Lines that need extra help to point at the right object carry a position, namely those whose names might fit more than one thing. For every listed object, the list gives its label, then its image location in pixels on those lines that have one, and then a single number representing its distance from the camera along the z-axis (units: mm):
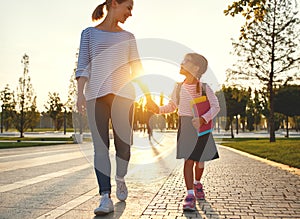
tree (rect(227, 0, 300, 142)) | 22938
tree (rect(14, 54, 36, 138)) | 32281
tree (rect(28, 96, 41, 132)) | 32656
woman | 3918
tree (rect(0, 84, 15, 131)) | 32891
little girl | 4301
